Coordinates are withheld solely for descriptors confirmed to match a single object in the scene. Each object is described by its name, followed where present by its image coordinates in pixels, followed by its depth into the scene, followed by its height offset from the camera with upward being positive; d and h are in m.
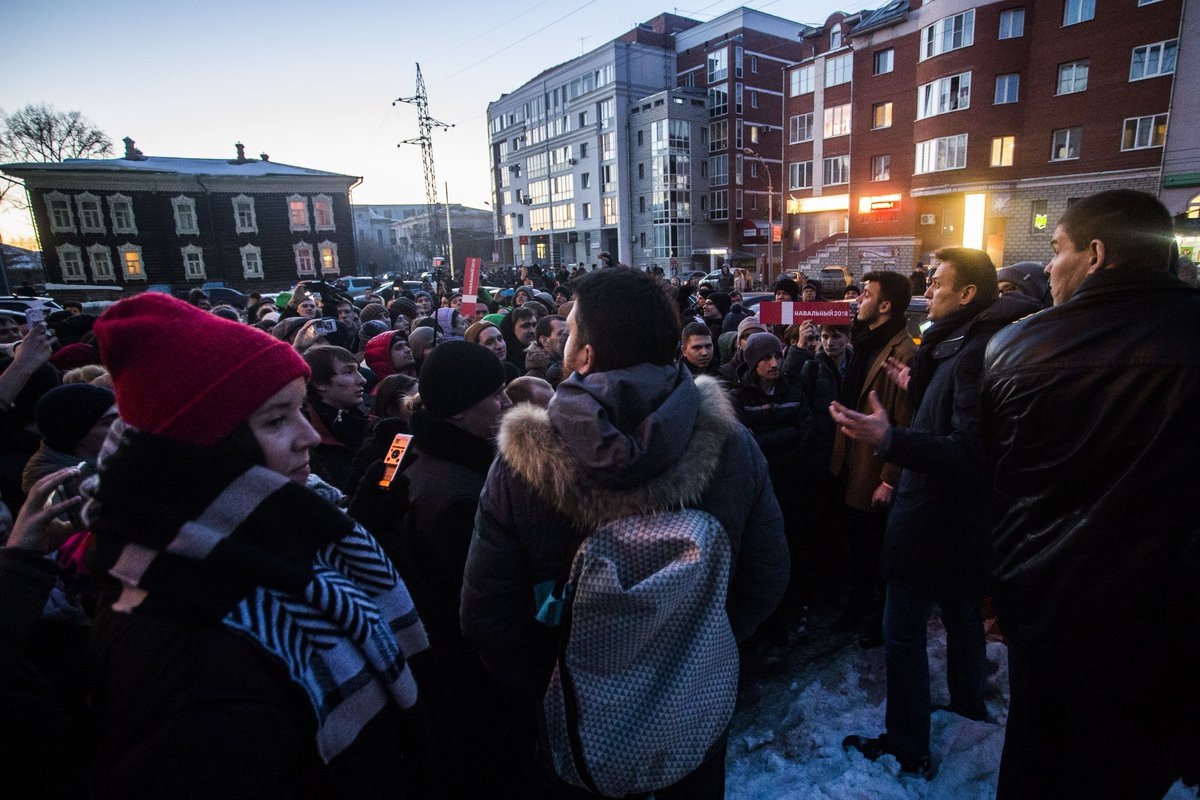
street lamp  50.86 +6.42
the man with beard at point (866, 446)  3.79 -1.22
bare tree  35.94 +9.53
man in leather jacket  1.66 -0.77
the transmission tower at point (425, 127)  34.91 +8.49
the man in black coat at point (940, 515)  2.44 -1.14
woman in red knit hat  0.96 -0.58
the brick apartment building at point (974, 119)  25.86 +6.60
